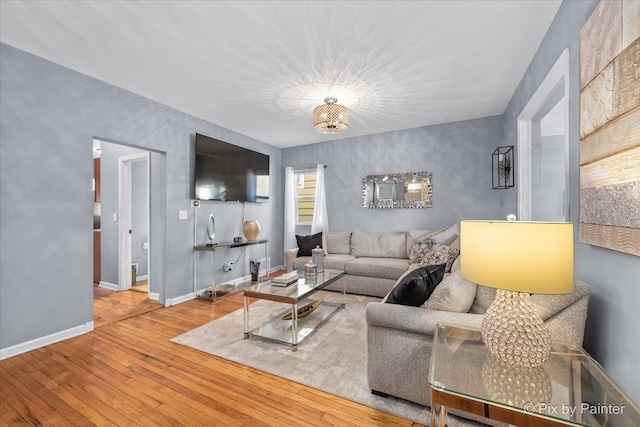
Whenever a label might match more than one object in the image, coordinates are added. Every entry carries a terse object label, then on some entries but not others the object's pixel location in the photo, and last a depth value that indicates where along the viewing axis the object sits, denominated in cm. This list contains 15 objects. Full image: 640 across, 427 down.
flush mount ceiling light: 294
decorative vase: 443
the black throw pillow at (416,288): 166
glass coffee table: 238
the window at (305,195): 554
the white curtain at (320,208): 517
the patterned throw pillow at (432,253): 338
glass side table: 88
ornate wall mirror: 445
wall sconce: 330
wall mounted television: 386
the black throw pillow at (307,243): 455
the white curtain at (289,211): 548
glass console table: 373
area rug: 172
